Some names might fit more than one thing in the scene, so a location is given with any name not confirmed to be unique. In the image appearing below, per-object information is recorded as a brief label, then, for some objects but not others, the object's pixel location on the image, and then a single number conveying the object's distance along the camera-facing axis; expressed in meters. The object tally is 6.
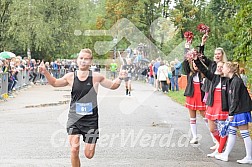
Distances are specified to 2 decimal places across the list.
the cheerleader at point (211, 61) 11.22
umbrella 33.17
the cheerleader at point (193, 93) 12.34
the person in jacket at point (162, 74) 33.11
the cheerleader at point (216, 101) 10.84
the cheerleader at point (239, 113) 10.23
